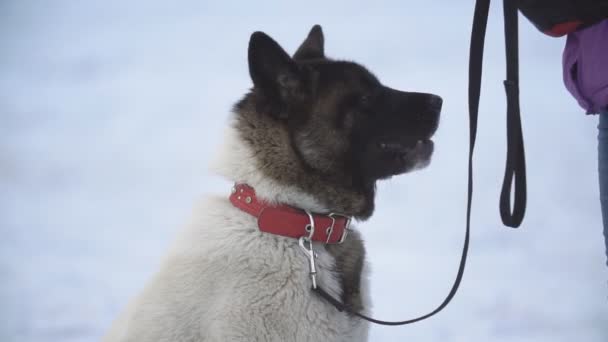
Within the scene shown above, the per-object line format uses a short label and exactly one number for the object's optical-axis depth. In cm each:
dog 400
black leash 398
